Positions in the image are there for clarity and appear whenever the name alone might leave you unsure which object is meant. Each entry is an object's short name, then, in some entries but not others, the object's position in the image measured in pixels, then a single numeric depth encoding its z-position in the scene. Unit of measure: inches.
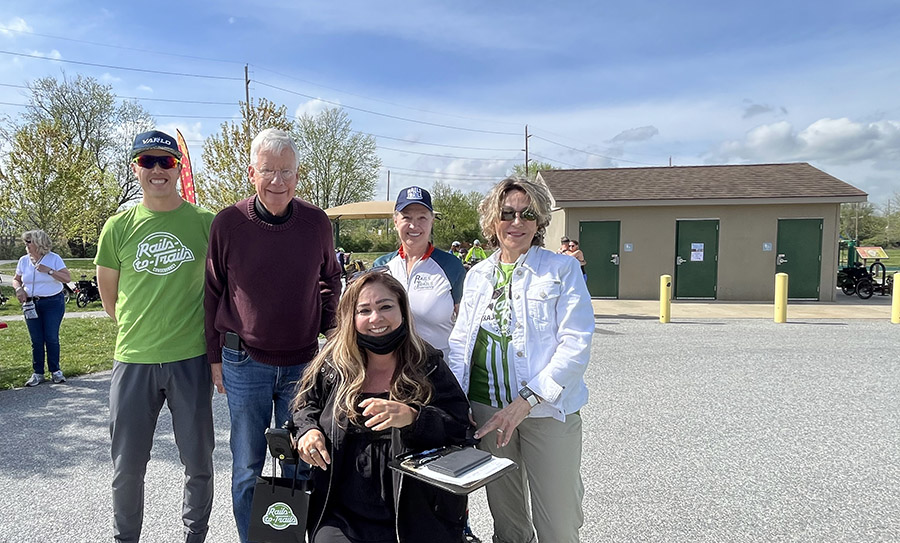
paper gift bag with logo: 85.6
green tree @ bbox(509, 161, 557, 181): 1839.9
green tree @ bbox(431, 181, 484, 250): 1639.1
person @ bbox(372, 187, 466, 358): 106.8
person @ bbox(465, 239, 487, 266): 720.3
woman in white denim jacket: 88.5
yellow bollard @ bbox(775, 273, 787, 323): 450.9
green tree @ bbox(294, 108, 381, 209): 1407.5
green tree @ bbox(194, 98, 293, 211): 922.1
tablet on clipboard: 72.3
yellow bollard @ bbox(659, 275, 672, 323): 454.6
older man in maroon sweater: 99.1
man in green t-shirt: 102.6
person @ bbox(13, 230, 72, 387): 251.8
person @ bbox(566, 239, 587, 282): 407.8
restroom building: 614.9
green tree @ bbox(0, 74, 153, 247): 823.1
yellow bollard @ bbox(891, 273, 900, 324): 453.4
